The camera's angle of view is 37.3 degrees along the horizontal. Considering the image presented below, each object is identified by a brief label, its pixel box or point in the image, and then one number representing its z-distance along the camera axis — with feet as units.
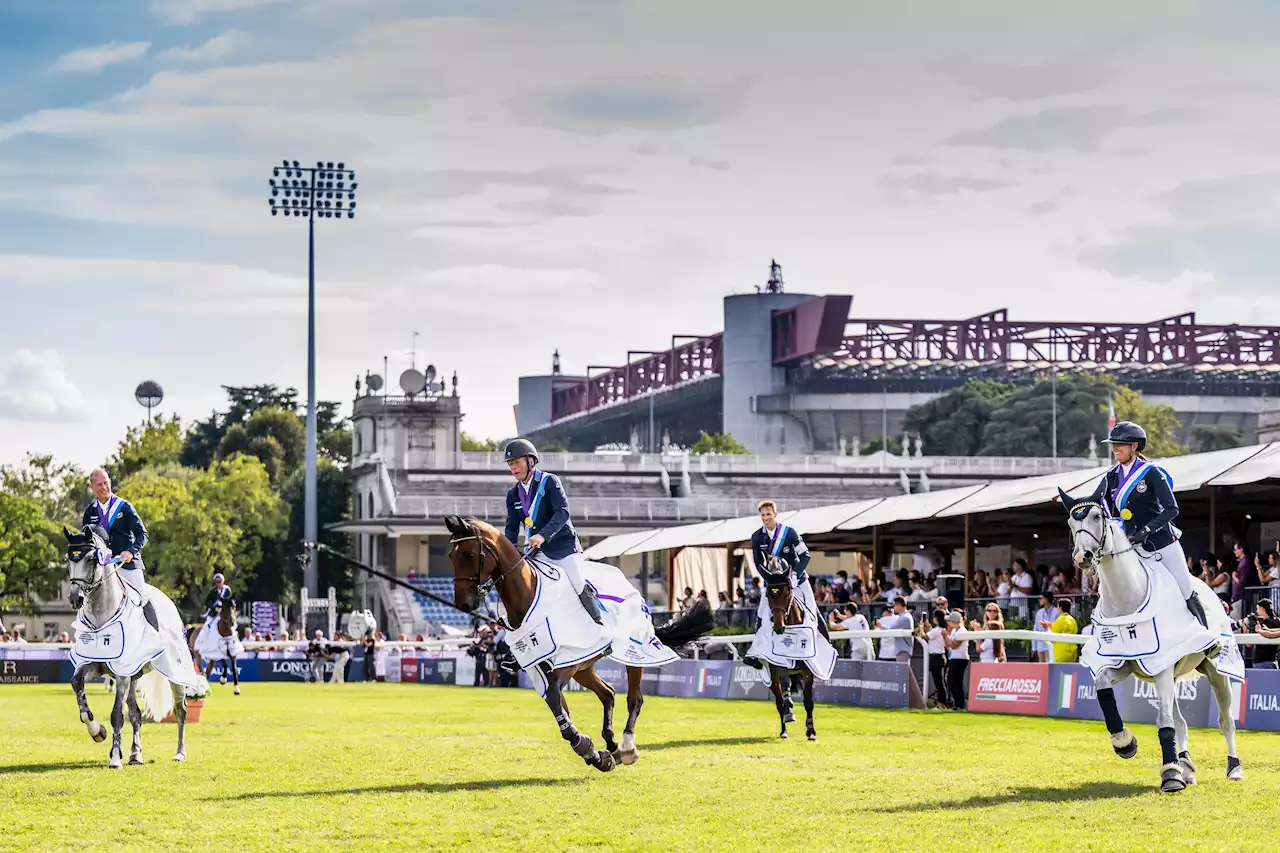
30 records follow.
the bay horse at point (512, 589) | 48.39
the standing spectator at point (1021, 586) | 115.13
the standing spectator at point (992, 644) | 98.52
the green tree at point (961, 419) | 474.90
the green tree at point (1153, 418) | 406.00
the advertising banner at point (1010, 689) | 87.35
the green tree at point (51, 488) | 360.07
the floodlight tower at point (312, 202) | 279.38
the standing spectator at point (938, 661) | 95.71
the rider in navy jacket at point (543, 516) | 51.21
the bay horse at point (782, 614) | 70.03
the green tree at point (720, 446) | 479.00
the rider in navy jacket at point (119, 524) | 55.62
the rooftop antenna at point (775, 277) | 554.46
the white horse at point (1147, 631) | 45.01
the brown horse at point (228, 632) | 130.00
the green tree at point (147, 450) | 419.74
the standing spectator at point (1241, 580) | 93.61
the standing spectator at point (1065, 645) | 91.15
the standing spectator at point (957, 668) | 94.17
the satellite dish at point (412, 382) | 408.44
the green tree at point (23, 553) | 302.25
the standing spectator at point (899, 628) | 101.65
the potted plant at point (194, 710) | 81.92
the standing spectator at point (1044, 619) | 98.84
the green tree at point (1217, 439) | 458.91
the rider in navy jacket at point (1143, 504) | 45.44
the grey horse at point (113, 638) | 54.19
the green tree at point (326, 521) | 351.05
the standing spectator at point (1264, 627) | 81.81
